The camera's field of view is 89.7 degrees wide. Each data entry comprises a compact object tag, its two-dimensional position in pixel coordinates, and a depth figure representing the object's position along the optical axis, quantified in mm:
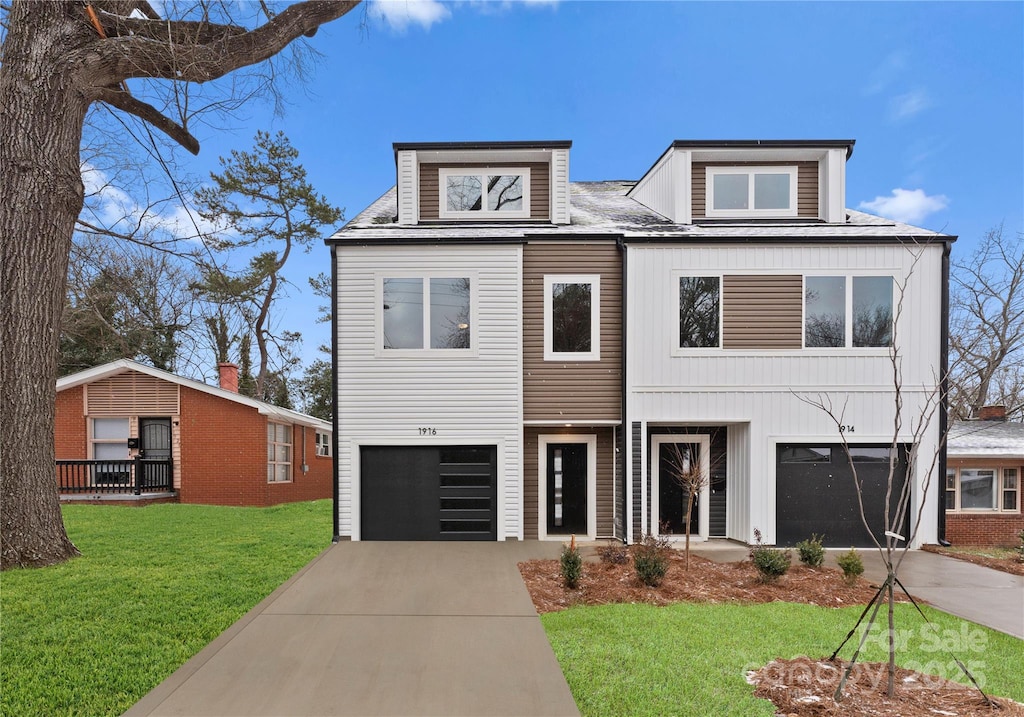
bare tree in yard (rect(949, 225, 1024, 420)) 18781
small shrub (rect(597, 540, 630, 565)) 7738
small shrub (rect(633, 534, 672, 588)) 6660
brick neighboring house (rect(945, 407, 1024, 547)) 11461
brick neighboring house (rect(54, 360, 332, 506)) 14641
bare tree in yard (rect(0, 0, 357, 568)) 7160
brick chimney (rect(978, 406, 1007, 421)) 14116
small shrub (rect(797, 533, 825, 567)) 7746
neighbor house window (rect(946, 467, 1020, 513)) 11617
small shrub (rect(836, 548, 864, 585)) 6965
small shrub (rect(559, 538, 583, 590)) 6707
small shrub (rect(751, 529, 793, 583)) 6883
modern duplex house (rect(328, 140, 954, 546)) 9484
